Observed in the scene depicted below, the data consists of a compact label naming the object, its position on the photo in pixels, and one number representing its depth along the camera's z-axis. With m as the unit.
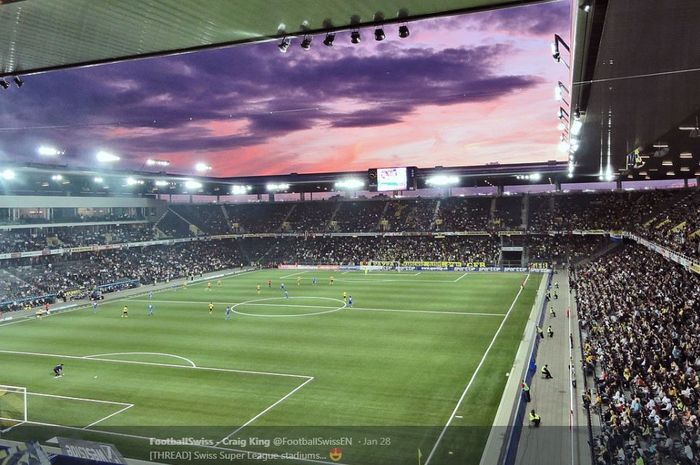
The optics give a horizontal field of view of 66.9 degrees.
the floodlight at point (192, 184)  80.84
